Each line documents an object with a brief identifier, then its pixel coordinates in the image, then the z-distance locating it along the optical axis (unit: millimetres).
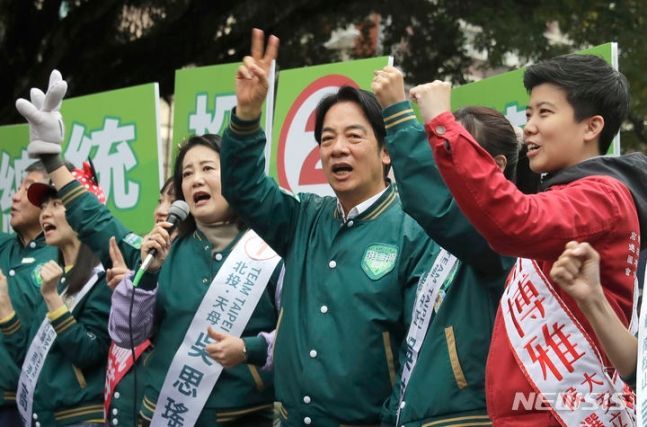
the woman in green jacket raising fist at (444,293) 3709
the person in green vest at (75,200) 5477
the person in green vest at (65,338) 5781
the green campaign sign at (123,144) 7273
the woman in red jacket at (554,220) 3078
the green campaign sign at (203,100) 6895
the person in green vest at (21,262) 6512
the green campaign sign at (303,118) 6203
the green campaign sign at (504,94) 5352
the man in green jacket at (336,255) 4277
